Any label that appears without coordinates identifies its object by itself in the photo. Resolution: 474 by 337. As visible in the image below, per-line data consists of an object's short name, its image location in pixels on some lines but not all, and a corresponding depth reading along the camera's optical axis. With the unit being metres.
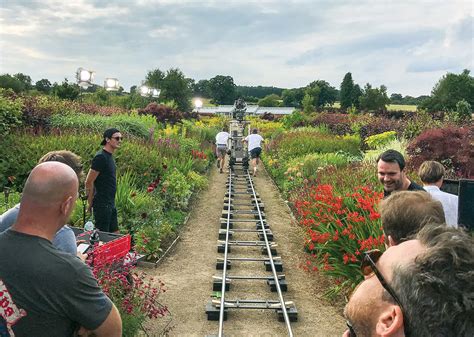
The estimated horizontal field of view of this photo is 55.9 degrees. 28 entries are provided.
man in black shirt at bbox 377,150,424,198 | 4.75
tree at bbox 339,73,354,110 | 83.94
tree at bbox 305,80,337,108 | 104.81
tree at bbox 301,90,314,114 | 52.56
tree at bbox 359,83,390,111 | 70.12
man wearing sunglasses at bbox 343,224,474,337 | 1.22
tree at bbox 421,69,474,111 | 75.06
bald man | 2.17
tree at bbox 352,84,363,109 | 82.36
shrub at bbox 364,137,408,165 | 13.06
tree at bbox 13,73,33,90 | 72.06
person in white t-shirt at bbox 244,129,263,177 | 17.78
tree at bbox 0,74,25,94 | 55.84
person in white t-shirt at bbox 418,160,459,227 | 4.38
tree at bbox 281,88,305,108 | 113.11
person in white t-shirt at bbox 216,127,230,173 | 18.38
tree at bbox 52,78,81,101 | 36.03
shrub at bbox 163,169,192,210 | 11.48
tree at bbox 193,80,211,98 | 125.00
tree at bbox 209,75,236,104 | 121.56
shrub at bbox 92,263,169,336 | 3.95
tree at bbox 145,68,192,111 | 44.03
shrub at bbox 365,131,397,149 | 16.98
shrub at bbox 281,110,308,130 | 32.81
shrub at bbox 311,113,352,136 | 25.55
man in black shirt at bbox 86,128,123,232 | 6.22
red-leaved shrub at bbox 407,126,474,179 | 9.49
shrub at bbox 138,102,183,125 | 24.25
